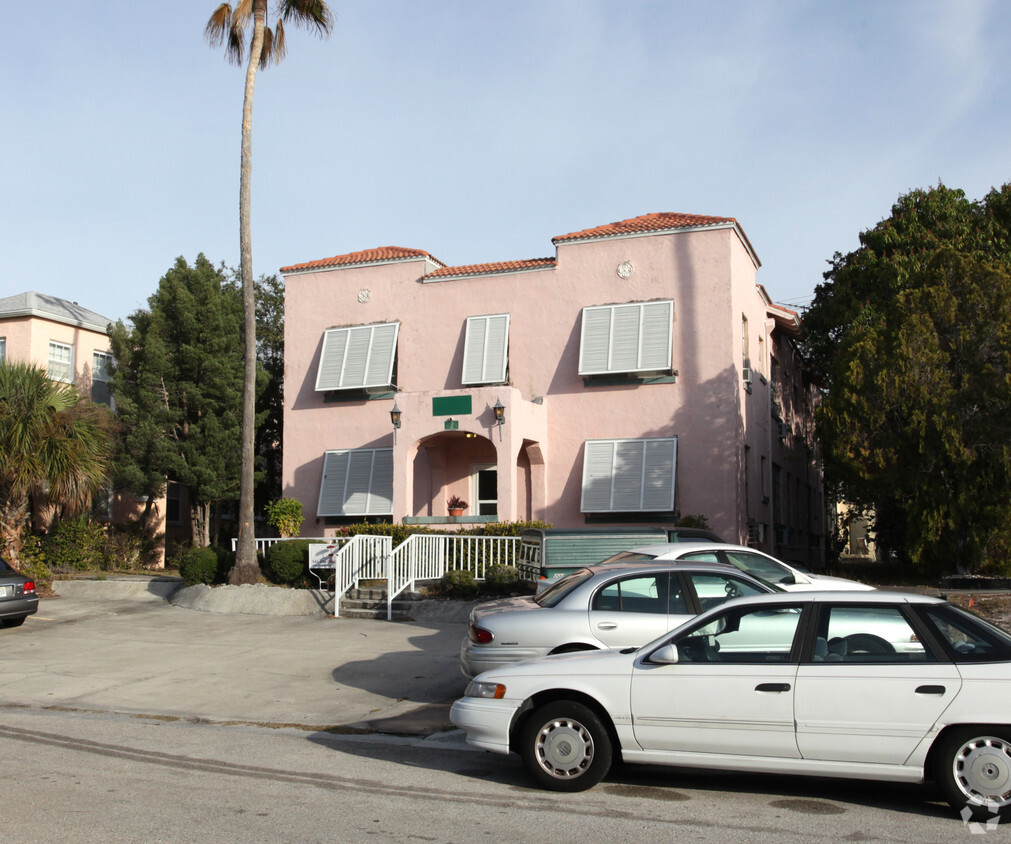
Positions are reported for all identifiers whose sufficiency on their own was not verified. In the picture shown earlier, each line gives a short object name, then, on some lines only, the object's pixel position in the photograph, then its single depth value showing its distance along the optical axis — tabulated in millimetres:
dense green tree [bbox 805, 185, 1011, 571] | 17031
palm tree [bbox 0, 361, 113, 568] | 18109
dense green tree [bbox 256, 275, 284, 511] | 28839
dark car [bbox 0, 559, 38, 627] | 14883
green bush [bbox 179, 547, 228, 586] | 18500
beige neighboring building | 27016
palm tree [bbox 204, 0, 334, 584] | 18312
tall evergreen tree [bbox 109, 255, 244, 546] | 25078
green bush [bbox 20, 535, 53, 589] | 19422
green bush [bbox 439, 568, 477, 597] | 16141
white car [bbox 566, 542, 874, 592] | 10477
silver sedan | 8344
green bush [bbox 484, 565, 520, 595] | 16016
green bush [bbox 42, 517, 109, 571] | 22422
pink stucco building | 19953
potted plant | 19953
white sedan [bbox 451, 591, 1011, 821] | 5781
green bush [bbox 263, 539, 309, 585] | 18031
